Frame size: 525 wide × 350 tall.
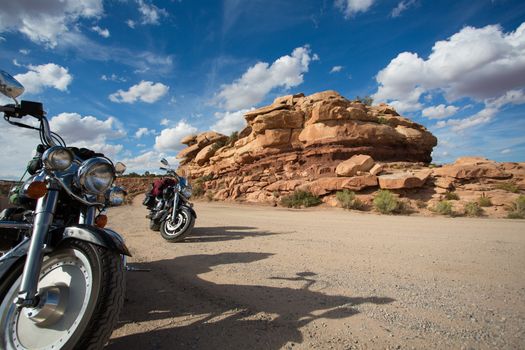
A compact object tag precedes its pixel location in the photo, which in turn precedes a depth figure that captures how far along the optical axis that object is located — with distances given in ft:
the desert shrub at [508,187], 49.18
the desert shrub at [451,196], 48.93
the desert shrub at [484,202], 44.37
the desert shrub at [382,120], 82.79
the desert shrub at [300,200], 58.03
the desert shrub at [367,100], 108.06
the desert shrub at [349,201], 50.01
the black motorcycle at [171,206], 20.33
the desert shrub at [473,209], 40.86
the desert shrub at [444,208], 41.83
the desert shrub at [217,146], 119.57
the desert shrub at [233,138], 111.65
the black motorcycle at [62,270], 5.45
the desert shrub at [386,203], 43.51
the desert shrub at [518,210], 37.50
